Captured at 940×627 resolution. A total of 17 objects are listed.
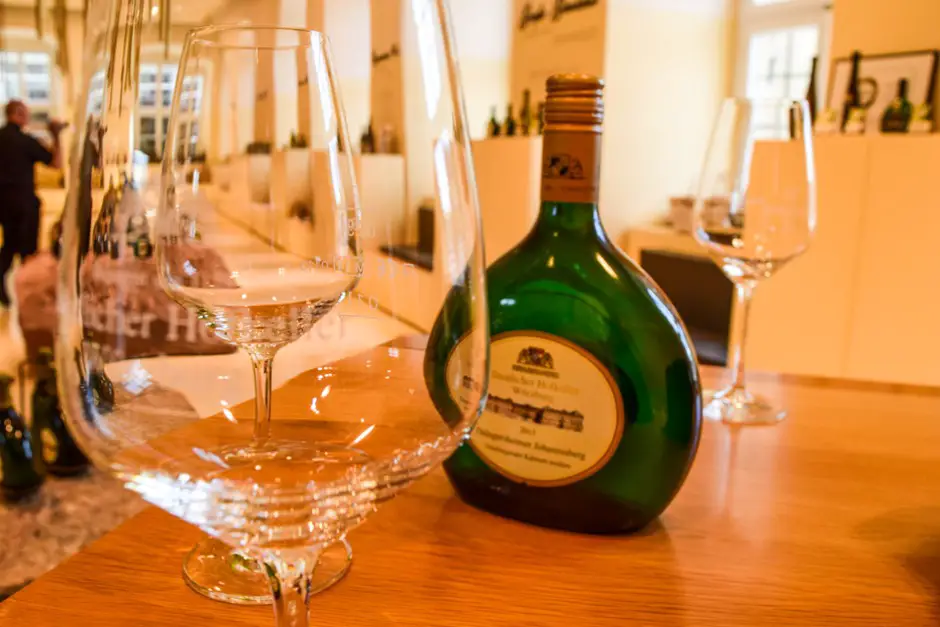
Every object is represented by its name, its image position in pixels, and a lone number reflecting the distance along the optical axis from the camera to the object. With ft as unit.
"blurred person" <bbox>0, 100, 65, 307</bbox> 16.52
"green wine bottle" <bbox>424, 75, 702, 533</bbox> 1.46
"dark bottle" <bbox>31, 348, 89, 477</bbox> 5.81
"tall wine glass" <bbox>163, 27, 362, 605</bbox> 0.99
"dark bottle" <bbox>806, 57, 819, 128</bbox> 9.27
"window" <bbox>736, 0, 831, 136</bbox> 10.39
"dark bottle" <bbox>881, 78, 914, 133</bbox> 7.79
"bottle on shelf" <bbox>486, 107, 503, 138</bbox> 12.80
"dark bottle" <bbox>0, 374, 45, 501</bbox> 5.38
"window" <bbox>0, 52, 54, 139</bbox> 31.58
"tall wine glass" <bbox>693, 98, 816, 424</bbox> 2.54
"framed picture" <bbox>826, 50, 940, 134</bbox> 7.81
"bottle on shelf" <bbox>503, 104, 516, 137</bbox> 12.07
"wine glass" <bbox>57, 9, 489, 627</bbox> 0.87
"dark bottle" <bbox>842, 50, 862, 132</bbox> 8.32
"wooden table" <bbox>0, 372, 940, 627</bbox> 1.25
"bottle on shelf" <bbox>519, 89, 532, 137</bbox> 11.87
